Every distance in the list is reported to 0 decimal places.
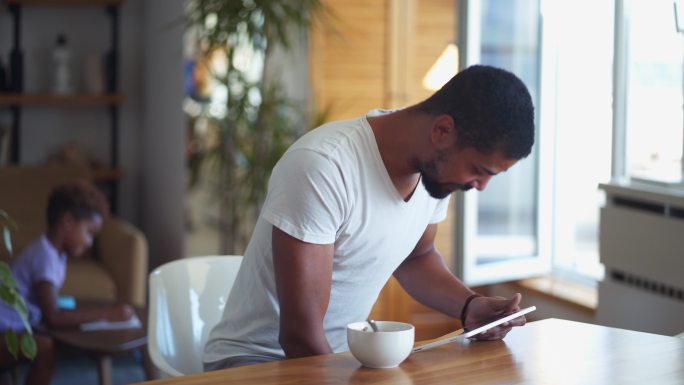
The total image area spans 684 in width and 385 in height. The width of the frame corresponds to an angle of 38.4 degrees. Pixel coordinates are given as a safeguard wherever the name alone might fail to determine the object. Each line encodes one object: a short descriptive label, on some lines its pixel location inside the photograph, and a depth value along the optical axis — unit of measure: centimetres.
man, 172
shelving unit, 509
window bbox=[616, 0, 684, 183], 404
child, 319
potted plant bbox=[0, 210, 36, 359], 181
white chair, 220
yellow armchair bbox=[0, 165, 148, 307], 434
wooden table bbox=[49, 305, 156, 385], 309
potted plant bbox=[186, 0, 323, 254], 452
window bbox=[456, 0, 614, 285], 455
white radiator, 350
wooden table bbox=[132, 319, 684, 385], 150
